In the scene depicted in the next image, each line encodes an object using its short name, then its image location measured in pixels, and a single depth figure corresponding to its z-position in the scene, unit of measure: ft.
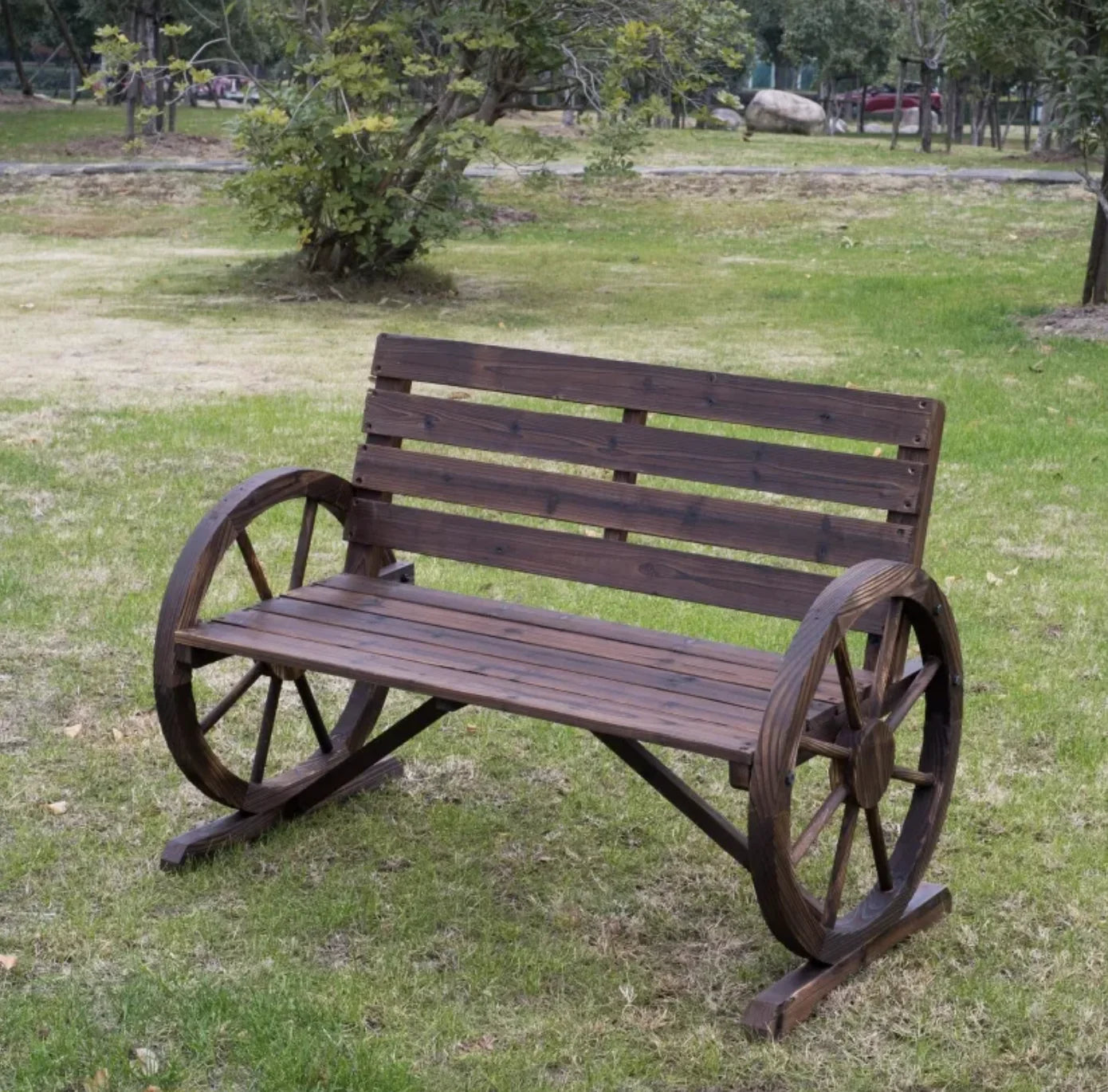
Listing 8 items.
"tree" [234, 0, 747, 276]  41.63
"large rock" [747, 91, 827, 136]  137.69
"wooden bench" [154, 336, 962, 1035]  10.85
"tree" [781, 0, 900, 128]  150.71
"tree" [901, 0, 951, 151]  108.99
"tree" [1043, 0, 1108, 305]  38.58
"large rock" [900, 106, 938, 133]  173.58
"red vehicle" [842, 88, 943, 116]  172.55
